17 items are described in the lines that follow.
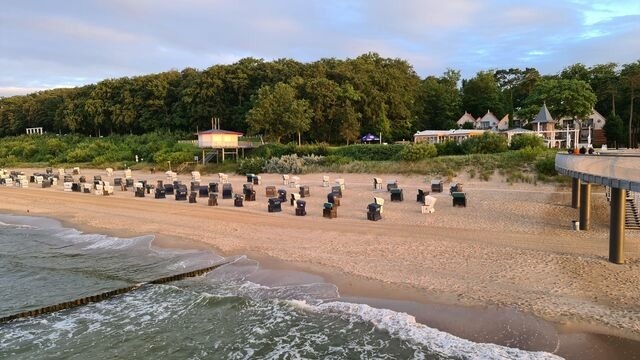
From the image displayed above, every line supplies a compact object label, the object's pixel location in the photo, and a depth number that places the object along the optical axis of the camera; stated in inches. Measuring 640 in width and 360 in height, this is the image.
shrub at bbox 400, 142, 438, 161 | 1373.6
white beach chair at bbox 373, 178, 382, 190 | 1100.5
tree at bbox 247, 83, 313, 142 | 1817.2
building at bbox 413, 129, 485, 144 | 1854.1
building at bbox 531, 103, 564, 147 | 1748.2
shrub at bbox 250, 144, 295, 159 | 1694.1
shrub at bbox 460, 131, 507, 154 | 1370.6
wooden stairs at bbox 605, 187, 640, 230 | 666.8
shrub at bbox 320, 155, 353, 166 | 1482.5
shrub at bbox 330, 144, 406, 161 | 1512.1
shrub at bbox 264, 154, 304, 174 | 1488.7
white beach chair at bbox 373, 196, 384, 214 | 826.8
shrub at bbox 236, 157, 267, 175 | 1557.6
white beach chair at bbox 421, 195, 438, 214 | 843.4
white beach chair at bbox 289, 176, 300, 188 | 1210.6
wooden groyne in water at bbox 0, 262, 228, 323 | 453.1
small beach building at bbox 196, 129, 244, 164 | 1695.4
